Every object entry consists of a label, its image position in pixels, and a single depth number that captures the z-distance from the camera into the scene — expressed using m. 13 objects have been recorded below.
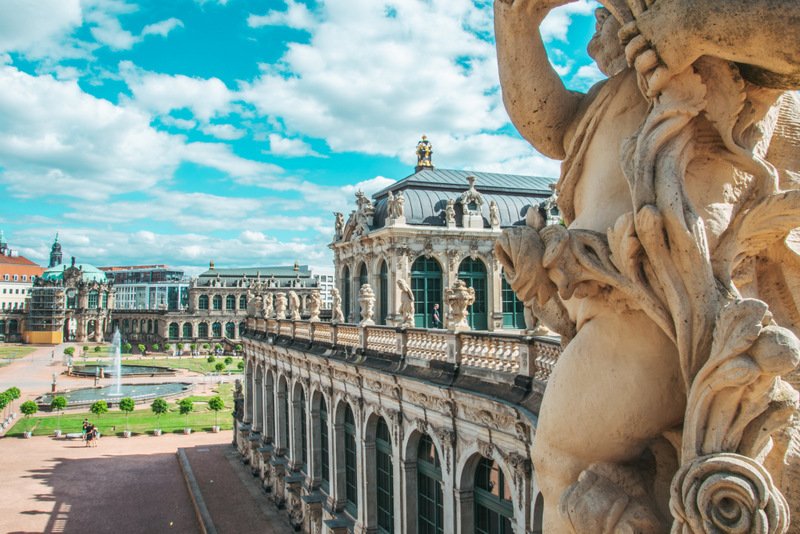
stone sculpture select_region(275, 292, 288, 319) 33.28
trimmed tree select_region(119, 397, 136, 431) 49.66
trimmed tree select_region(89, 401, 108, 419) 49.17
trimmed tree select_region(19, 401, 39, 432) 47.84
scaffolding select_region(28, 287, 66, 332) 121.38
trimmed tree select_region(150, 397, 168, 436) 48.28
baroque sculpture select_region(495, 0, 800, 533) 2.75
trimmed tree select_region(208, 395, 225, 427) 49.09
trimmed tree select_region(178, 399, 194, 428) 49.85
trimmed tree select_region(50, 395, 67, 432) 50.72
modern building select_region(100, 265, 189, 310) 163.62
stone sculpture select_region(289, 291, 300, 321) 30.77
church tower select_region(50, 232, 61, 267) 167.50
